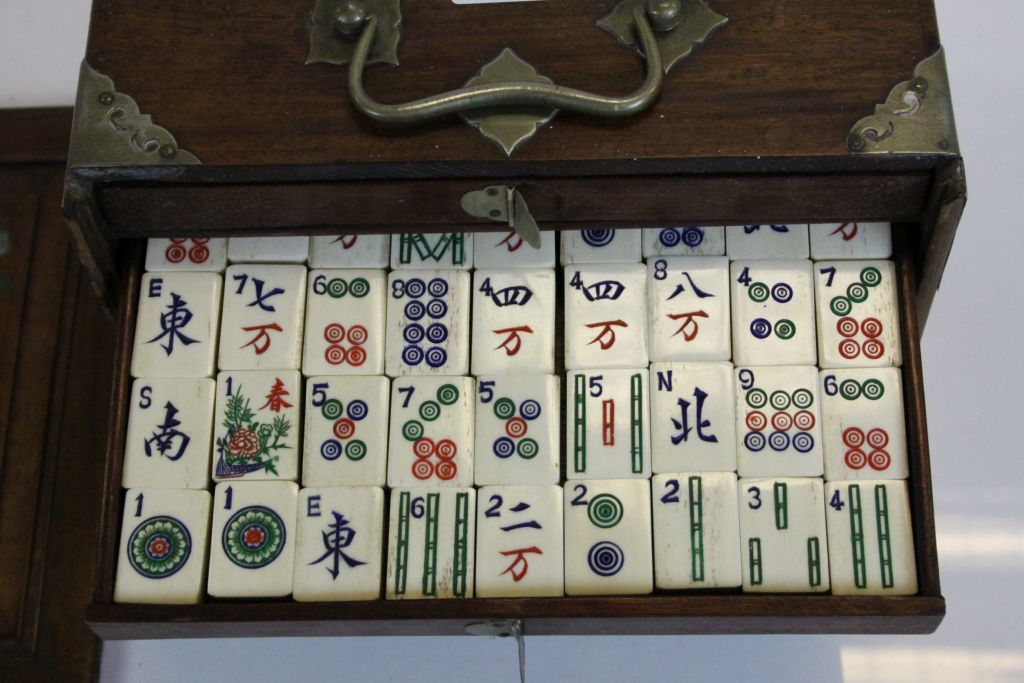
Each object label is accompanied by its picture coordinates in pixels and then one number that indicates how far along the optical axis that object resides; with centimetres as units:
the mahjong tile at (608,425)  39
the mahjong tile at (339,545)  39
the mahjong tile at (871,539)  38
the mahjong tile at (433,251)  42
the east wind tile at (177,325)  41
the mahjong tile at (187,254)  42
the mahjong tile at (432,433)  40
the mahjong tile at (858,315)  40
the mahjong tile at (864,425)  39
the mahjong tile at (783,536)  38
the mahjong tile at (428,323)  41
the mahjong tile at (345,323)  41
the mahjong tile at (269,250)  42
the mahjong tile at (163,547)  39
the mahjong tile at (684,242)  41
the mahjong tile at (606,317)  40
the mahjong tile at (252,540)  39
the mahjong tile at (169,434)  40
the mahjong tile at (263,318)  41
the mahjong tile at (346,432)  40
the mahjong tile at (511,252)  42
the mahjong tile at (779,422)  39
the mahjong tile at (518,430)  39
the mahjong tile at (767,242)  41
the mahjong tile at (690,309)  40
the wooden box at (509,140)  39
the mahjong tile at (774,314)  40
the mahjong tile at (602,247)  41
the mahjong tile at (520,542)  38
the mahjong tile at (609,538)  38
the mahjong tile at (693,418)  39
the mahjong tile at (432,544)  39
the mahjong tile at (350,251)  42
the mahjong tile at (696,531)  38
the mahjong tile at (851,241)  41
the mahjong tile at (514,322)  40
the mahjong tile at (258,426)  40
